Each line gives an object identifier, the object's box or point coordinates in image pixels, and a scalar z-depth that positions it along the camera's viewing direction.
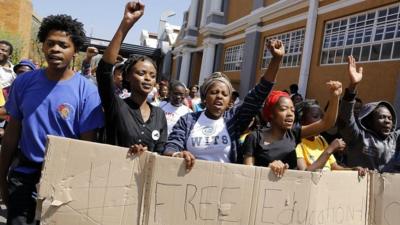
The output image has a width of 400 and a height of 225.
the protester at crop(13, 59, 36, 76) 5.48
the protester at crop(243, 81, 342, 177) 2.63
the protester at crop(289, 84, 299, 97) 11.03
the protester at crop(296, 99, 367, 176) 2.67
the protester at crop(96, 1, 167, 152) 2.29
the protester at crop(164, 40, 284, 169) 2.52
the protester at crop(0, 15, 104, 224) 2.20
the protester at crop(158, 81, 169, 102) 7.74
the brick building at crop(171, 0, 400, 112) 9.34
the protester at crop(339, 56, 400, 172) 3.12
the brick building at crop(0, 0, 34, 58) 30.58
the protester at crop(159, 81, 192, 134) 5.47
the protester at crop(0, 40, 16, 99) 5.38
